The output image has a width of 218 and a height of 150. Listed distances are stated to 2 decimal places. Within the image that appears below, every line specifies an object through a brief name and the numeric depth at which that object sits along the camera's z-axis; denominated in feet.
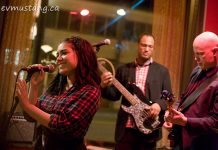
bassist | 9.36
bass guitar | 9.30
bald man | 6.42
